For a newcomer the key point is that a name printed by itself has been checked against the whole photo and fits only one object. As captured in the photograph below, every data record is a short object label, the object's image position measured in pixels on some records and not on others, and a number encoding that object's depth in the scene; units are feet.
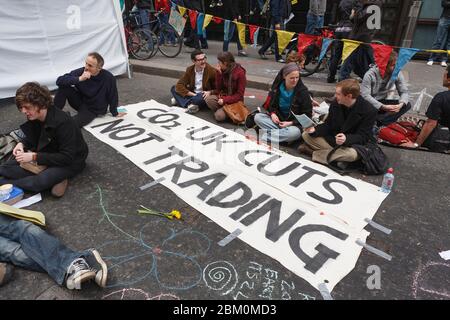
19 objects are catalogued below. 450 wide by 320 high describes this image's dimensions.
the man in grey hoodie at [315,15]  26.63
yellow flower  9.29
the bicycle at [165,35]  29.01
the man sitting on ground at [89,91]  14.52
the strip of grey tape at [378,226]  9.06
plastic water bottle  10.73
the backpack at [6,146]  10.94
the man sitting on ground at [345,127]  11.45
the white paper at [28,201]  9.59
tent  17.62
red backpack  14.19
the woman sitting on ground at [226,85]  15.71
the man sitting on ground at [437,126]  12.76
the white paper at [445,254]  8.23
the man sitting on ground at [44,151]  9.60
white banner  8.32
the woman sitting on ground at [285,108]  13.71
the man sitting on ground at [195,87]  17.33
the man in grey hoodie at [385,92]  14.52
